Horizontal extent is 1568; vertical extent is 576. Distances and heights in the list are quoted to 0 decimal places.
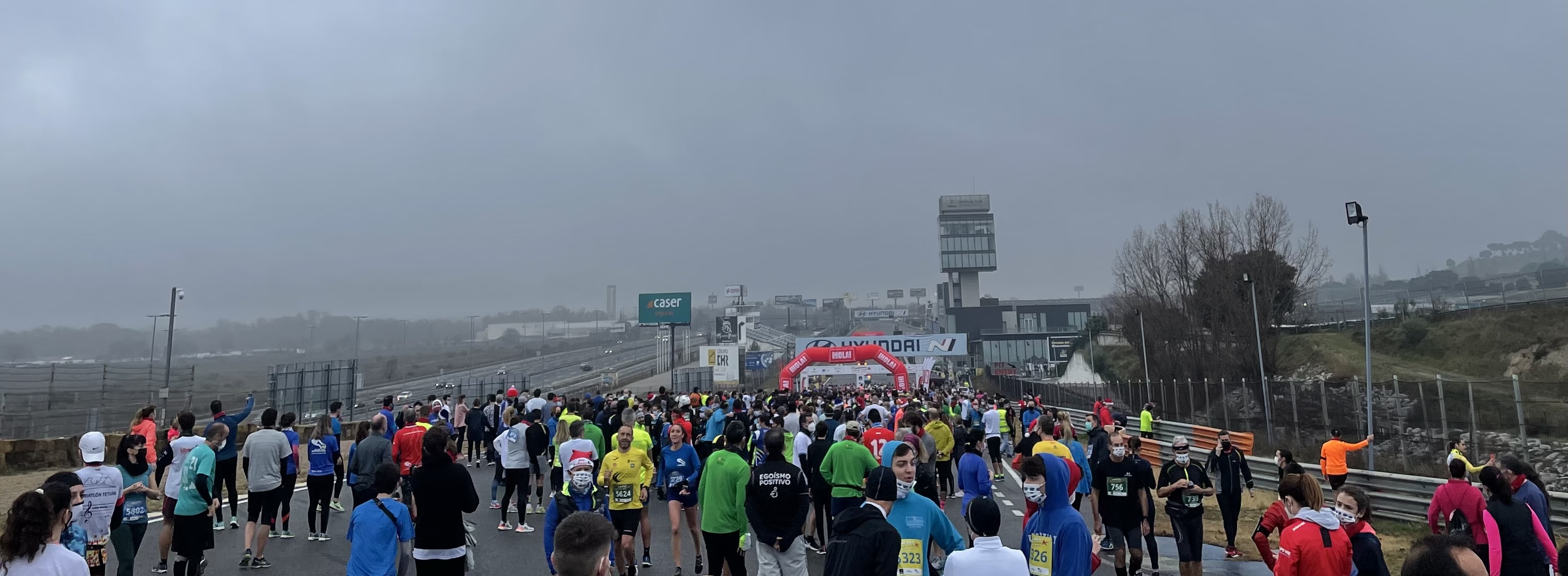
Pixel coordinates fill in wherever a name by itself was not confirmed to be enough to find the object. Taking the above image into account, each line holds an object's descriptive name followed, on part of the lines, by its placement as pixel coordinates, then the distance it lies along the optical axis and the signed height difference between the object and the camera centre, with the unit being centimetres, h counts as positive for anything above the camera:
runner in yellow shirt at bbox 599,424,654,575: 831 -145
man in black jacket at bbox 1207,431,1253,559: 1055 -192
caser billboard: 7506 +375
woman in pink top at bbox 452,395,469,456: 1808 -150
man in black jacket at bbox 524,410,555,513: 1212 -147
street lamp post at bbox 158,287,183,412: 2987 +10
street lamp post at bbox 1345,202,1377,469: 1908 +168
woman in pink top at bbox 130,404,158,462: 947 -82
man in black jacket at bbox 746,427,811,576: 673 -138
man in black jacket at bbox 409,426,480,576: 615 -124
